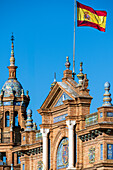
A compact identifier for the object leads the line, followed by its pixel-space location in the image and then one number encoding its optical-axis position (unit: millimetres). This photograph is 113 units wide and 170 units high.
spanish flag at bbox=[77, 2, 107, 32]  86062
